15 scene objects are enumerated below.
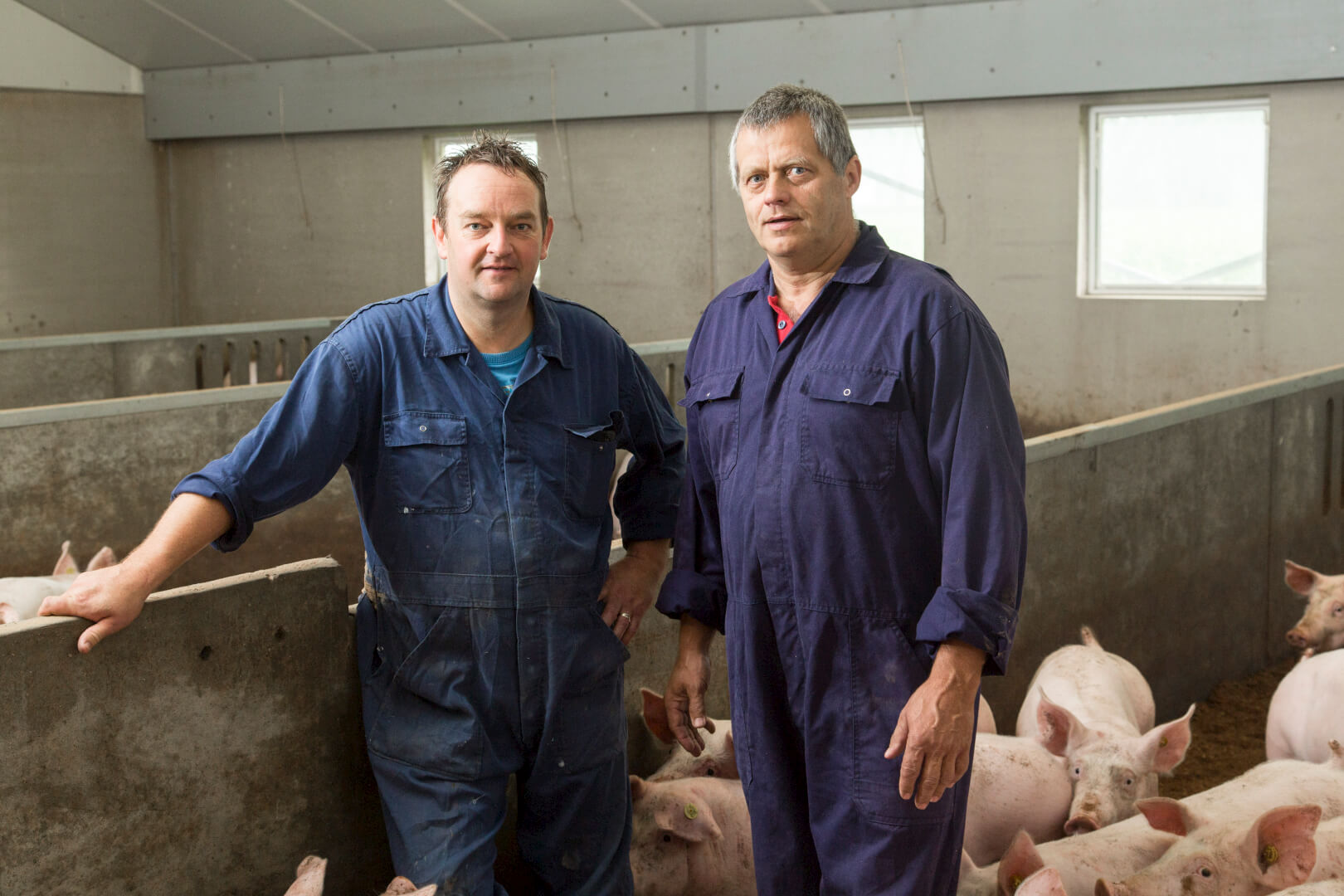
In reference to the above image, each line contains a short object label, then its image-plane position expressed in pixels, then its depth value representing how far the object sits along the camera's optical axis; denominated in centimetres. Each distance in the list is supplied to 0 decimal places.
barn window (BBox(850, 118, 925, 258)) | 927
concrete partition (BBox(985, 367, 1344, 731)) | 438
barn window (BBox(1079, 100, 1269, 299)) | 808
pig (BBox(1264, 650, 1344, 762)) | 392
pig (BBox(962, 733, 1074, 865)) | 333
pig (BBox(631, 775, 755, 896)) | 288
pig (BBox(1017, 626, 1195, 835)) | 336
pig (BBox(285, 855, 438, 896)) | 221
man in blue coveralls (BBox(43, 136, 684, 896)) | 239
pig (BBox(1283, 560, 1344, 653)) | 459
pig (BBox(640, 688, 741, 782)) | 325
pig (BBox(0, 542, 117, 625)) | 379
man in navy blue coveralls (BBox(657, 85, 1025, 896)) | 204
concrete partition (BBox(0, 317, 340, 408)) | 648
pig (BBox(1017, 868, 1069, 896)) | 236
